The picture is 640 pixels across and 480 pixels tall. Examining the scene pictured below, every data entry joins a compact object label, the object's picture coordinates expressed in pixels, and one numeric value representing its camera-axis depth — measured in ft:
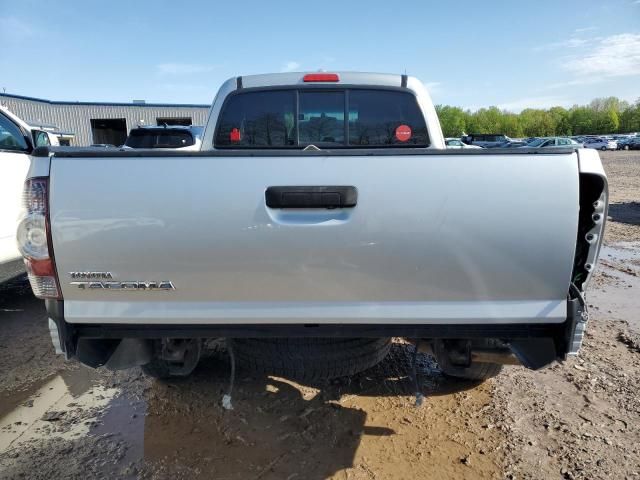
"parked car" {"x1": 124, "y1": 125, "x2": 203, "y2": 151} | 33.40
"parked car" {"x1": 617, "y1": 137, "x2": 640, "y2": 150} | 166.71
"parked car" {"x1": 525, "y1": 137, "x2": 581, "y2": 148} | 98.43
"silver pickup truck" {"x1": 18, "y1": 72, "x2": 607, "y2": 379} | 6.29
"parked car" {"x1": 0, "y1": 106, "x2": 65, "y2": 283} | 15.47
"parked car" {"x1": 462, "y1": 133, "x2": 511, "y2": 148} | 134.96
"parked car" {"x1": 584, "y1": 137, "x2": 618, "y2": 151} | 167.43
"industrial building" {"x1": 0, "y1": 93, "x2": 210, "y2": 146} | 108.78
